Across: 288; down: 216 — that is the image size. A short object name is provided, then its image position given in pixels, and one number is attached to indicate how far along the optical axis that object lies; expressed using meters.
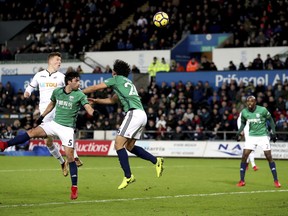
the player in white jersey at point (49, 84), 16.70
